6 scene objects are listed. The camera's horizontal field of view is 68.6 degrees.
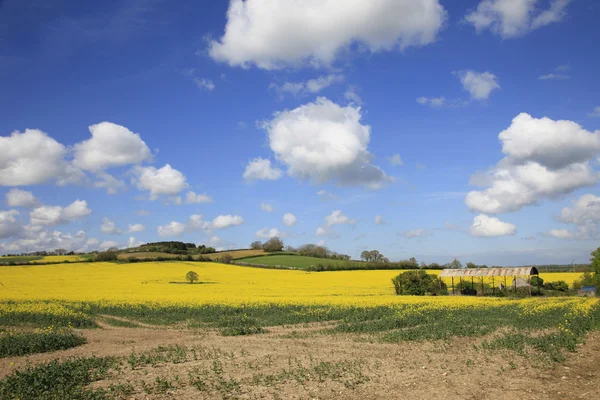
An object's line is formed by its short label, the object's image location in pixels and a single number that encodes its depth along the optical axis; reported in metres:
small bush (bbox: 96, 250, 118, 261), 90.12
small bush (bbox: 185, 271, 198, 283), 62.61
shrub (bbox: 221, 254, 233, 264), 94.25
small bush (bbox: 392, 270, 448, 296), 50.41
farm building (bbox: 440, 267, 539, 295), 49.84
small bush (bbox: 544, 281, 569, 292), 56.31
